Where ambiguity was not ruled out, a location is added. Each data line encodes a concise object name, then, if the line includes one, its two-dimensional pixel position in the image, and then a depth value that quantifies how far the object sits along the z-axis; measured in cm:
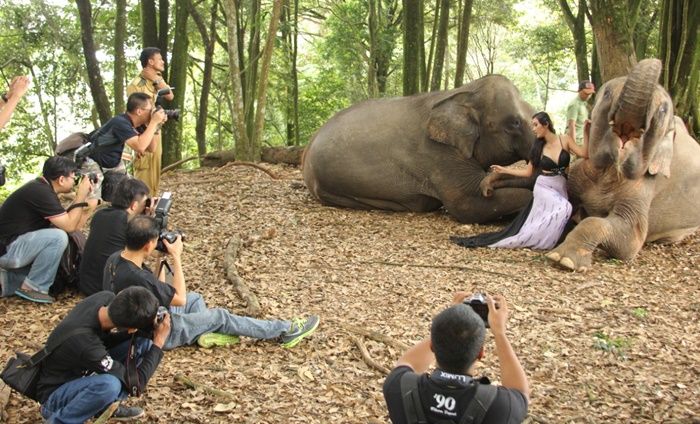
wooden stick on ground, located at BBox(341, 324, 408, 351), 548
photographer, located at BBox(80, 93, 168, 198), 734
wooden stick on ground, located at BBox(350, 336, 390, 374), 513
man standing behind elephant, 1145
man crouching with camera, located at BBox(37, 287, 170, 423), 389
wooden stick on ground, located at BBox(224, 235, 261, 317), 608
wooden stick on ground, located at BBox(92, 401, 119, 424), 412
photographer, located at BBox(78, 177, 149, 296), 571
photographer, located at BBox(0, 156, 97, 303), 624
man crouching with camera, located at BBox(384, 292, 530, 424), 281
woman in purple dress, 842
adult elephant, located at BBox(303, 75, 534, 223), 998
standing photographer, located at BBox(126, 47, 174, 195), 845
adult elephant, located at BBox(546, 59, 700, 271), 753
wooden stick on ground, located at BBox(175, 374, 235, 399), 471
